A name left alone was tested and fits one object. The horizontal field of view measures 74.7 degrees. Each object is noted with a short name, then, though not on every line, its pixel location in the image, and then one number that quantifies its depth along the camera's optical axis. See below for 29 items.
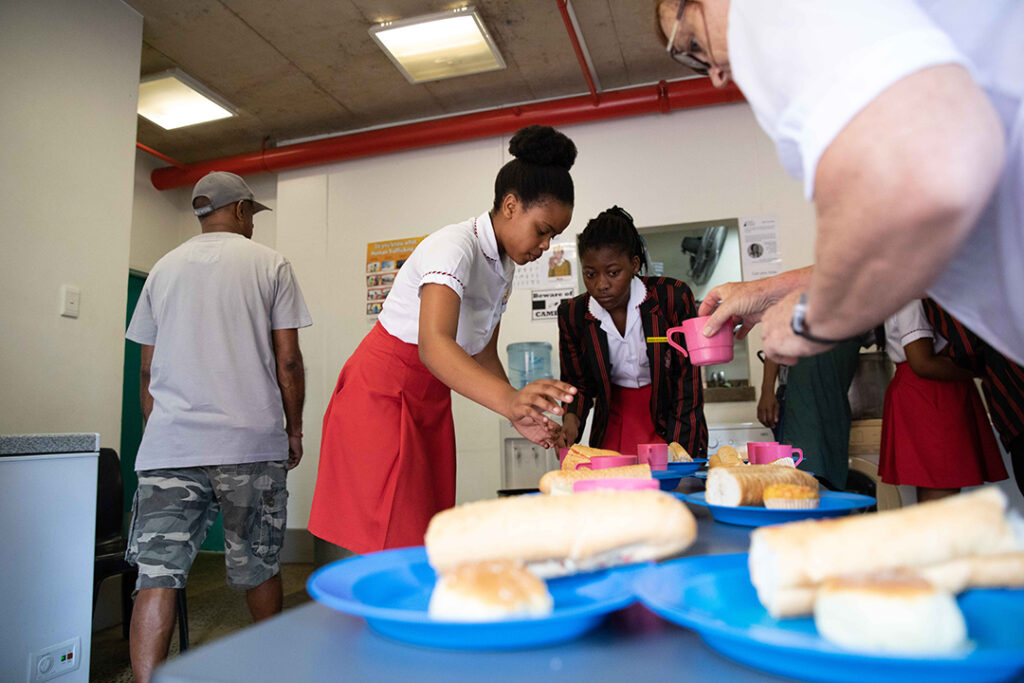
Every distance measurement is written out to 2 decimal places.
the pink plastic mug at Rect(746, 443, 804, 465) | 1.38
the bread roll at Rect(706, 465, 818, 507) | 0.95
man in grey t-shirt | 2.09
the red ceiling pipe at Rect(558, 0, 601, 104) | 3.63
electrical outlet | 1.81
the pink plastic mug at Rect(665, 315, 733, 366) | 1.23
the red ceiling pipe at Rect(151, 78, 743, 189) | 4.34
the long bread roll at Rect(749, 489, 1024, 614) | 0.43
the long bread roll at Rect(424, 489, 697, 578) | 0.54
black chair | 2.65
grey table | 0.41
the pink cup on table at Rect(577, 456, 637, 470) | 1.24
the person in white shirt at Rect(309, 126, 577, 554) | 1.42
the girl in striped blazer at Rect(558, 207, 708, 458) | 2.37
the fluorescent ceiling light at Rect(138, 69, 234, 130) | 4.36
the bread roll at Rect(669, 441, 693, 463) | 1.66
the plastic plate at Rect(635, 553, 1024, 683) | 0.34
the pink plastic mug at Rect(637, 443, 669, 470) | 1.47
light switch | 2.97
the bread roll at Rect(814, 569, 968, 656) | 0.36
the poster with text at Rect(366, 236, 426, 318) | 4.91
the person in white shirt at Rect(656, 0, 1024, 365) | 0.49
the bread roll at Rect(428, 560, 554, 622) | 0.44
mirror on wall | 4.76
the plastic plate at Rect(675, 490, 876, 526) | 0.90
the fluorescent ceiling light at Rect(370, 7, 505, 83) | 3.81
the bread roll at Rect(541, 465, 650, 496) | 1.02
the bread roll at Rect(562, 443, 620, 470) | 1.34
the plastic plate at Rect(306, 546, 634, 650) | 0.43
